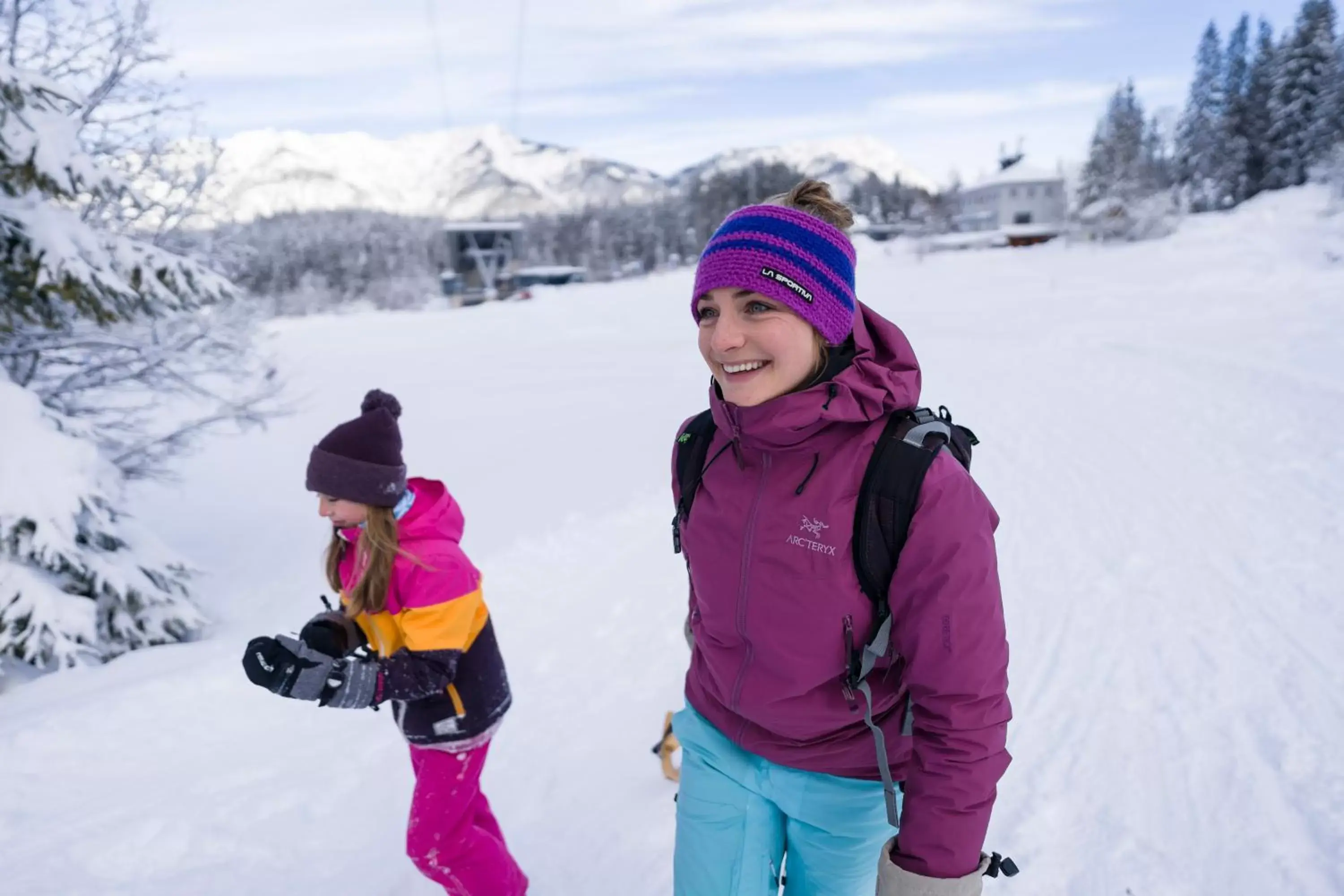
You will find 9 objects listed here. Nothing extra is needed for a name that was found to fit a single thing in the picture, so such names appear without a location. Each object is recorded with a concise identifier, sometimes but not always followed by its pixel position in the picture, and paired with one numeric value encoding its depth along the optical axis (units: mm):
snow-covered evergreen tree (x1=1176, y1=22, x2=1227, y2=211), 49219
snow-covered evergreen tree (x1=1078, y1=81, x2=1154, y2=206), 44906
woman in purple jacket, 1520
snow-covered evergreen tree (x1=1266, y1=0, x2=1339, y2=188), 41094
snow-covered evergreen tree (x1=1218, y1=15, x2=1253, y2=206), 45812
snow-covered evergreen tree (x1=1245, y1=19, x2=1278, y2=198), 45250
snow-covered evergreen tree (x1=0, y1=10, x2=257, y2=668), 4961
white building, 70875
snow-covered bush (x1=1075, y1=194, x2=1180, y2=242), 40531
